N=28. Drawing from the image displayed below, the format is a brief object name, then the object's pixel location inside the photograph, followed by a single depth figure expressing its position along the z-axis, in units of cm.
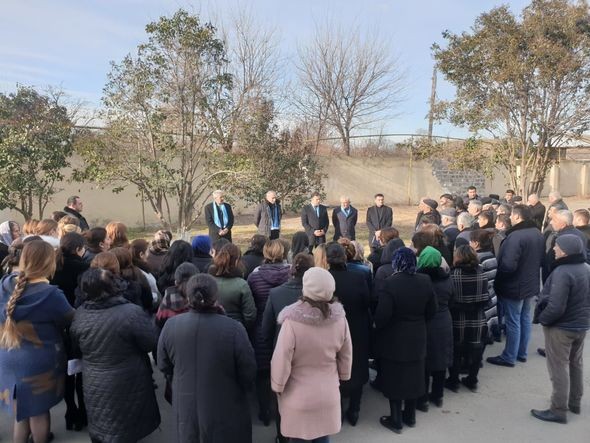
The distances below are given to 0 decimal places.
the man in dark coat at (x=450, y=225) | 604
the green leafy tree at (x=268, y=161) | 1012
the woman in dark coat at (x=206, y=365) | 282
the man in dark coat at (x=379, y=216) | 941
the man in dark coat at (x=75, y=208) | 721
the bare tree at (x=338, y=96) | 2680
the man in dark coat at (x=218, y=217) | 869
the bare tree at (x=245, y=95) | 1045
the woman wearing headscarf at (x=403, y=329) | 373
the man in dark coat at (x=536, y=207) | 885
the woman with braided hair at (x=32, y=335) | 315
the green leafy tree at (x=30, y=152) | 946
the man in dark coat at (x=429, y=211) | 760
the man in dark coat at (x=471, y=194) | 1012
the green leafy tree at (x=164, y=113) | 920
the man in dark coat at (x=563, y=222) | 516
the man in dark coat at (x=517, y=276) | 508
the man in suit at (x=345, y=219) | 945
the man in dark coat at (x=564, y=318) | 388
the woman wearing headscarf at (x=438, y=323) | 405
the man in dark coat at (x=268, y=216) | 918
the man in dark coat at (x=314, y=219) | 948
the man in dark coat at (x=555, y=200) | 788
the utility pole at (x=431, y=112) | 1432
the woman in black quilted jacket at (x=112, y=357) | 308
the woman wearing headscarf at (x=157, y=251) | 464
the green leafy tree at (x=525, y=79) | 1166
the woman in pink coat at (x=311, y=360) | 294
